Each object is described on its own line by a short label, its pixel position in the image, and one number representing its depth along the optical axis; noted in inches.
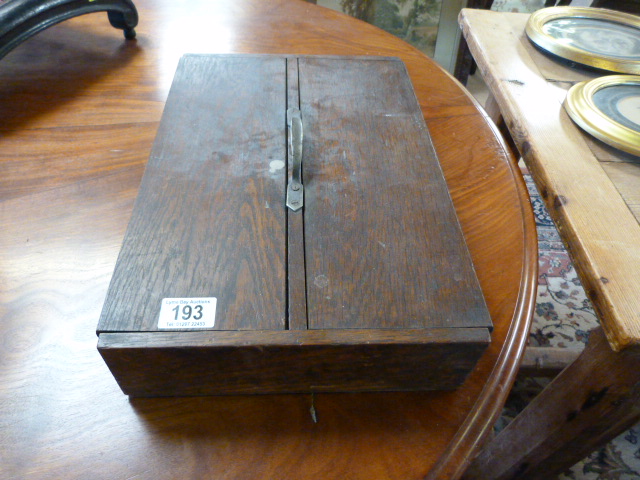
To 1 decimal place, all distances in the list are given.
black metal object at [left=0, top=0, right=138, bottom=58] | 33.7
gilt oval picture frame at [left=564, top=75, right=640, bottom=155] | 30.3
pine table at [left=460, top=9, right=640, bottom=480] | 24.2
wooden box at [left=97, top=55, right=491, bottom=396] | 19.5
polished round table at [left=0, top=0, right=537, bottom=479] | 20.1
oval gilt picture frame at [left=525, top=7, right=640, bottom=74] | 37.7
